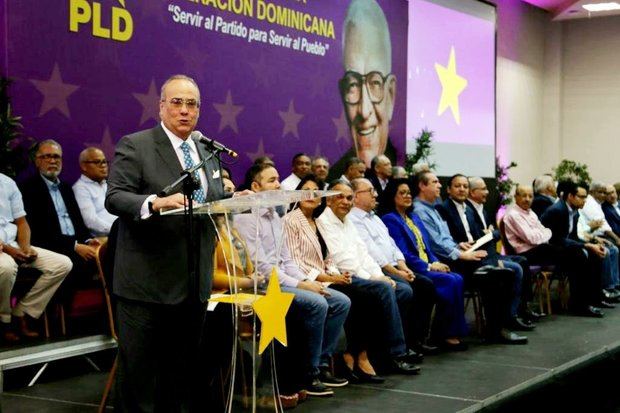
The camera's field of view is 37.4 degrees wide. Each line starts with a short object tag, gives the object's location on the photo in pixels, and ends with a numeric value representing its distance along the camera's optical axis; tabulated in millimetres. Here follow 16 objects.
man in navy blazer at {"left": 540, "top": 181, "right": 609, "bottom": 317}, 8812
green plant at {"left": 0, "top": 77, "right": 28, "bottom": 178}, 5656
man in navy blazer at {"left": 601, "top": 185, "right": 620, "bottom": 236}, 10562
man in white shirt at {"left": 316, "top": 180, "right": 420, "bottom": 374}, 5641
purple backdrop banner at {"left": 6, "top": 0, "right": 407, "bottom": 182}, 6164
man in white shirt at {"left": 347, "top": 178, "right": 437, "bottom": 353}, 6141
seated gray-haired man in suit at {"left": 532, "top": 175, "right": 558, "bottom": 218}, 9773
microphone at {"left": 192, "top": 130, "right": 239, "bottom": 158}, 3090
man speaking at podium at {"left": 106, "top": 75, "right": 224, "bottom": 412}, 3111
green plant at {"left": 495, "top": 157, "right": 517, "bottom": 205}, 12508
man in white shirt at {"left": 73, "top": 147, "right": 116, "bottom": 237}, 6023
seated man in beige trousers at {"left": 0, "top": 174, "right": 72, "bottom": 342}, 5082
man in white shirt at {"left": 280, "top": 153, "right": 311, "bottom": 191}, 8102
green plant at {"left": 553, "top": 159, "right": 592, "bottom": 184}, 14109
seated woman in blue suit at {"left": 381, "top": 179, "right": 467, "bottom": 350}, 6535
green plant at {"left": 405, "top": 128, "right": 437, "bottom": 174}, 10336
